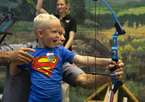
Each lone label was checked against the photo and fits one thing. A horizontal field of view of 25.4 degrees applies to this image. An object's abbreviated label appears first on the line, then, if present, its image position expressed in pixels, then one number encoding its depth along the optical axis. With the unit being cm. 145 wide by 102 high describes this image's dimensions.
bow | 188
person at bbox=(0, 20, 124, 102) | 209
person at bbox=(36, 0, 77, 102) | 280
